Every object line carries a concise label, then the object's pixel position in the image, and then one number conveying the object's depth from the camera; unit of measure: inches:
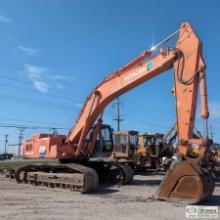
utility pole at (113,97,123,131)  1543.4
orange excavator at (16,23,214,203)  260.1
